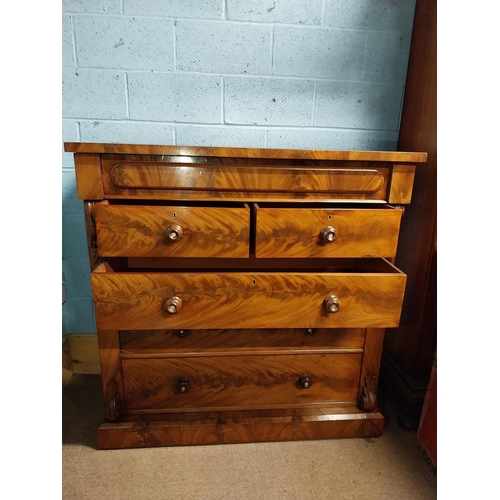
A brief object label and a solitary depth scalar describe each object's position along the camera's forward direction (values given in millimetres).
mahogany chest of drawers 1000
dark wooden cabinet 1243
